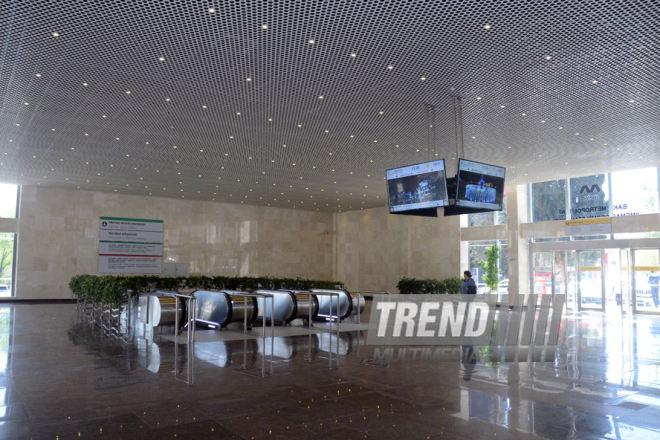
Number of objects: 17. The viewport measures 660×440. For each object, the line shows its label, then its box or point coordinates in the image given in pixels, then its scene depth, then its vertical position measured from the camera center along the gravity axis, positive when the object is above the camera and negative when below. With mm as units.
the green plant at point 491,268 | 20969 -412
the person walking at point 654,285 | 17406 -906
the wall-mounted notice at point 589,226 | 18297 +1280
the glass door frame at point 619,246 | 17450 +517
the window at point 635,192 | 17828 +2547
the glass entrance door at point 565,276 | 19625 -693
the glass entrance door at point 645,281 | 17438 -778
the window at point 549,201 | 19922 +2437
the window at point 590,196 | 18859 +2493
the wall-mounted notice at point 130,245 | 22422 +489
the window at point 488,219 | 21828 +1824
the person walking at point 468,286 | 11914 -684
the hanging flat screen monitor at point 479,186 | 9828 +1521
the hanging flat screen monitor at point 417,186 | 9664 +1487
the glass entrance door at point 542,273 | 20156 -586
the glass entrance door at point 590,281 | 18859 -869
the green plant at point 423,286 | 19594 -1140
